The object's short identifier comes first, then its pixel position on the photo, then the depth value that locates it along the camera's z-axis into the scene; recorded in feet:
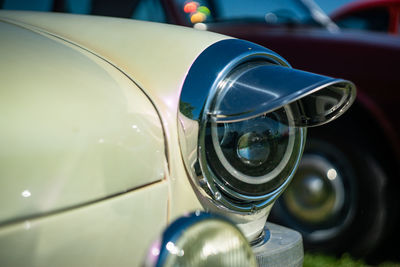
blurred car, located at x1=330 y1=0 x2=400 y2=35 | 15.71
